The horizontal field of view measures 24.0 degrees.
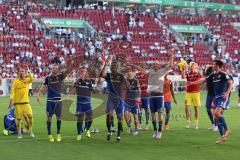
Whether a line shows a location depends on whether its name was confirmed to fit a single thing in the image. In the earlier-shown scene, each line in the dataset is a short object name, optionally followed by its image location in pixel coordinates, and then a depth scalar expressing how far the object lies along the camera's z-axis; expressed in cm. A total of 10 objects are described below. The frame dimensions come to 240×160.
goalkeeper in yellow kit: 1595
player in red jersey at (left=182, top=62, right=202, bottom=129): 1877
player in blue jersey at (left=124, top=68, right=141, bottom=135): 1694
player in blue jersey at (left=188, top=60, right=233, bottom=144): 1463
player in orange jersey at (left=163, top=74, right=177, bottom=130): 1806
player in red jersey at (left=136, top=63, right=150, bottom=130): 1764
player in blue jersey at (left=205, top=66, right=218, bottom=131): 1773
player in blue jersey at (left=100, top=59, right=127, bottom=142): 1518
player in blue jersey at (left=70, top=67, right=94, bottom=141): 1585
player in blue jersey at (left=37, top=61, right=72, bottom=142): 1526
